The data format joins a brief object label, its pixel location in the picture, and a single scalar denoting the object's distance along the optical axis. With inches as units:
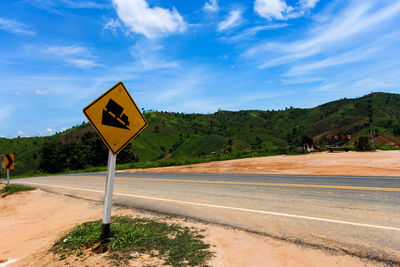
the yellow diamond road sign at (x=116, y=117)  140.2
